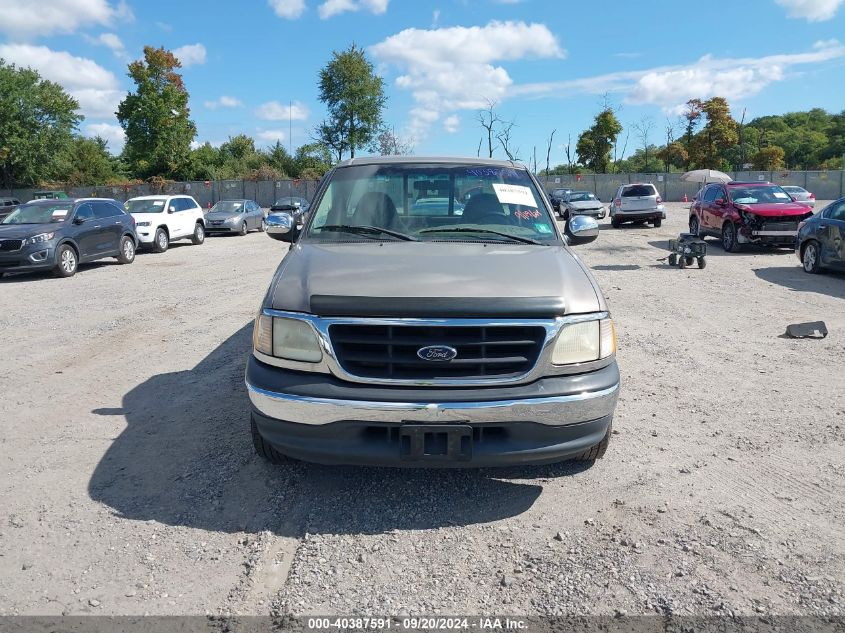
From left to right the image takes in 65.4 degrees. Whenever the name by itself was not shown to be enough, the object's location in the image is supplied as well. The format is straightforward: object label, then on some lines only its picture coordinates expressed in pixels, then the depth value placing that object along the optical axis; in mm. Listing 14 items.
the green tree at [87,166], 57906
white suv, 19172
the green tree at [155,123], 59188
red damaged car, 15758
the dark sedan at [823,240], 11773
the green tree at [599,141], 62047
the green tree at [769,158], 65750
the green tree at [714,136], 61594
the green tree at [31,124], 43812
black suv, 13117
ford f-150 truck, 3215
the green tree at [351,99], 62781
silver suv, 24562
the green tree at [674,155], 65812
